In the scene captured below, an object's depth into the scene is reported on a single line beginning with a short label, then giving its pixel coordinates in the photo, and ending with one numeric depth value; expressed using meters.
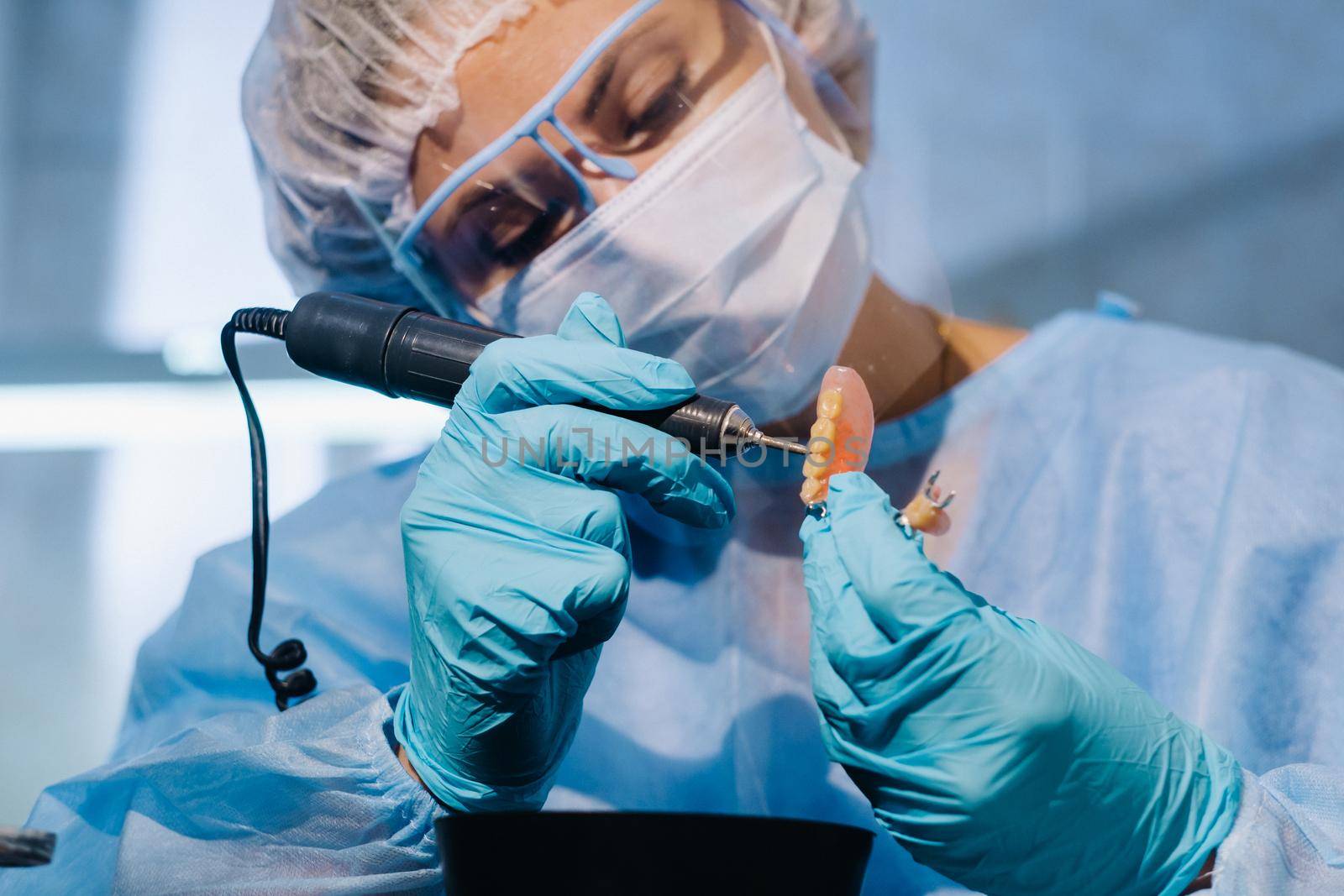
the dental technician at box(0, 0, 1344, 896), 0.62
